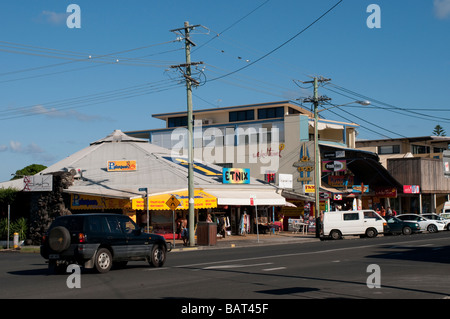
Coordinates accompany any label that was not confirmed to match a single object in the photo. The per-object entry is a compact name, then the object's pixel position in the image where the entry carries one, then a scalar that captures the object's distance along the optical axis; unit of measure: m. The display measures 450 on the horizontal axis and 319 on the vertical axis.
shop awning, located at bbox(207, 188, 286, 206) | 38.72
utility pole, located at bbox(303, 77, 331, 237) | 39.62
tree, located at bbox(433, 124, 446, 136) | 134.88
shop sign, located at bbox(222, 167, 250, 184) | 42.19
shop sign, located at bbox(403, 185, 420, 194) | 58.60
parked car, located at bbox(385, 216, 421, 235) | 42.88
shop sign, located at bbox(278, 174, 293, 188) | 46.25
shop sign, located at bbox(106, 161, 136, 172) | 41.62
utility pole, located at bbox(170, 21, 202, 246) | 32.28
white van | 38.38
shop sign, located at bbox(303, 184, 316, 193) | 47.89
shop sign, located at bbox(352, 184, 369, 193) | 54.22
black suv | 16.03
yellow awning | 34.62
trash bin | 32.97
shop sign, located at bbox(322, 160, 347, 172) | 52.35
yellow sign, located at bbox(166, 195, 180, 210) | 30.92
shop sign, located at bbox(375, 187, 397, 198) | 57.59
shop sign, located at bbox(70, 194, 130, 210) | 35.75
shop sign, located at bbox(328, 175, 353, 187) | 53.97
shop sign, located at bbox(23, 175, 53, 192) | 36.00
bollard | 33.53
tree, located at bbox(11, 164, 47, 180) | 81.44
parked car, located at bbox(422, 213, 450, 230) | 45.12
